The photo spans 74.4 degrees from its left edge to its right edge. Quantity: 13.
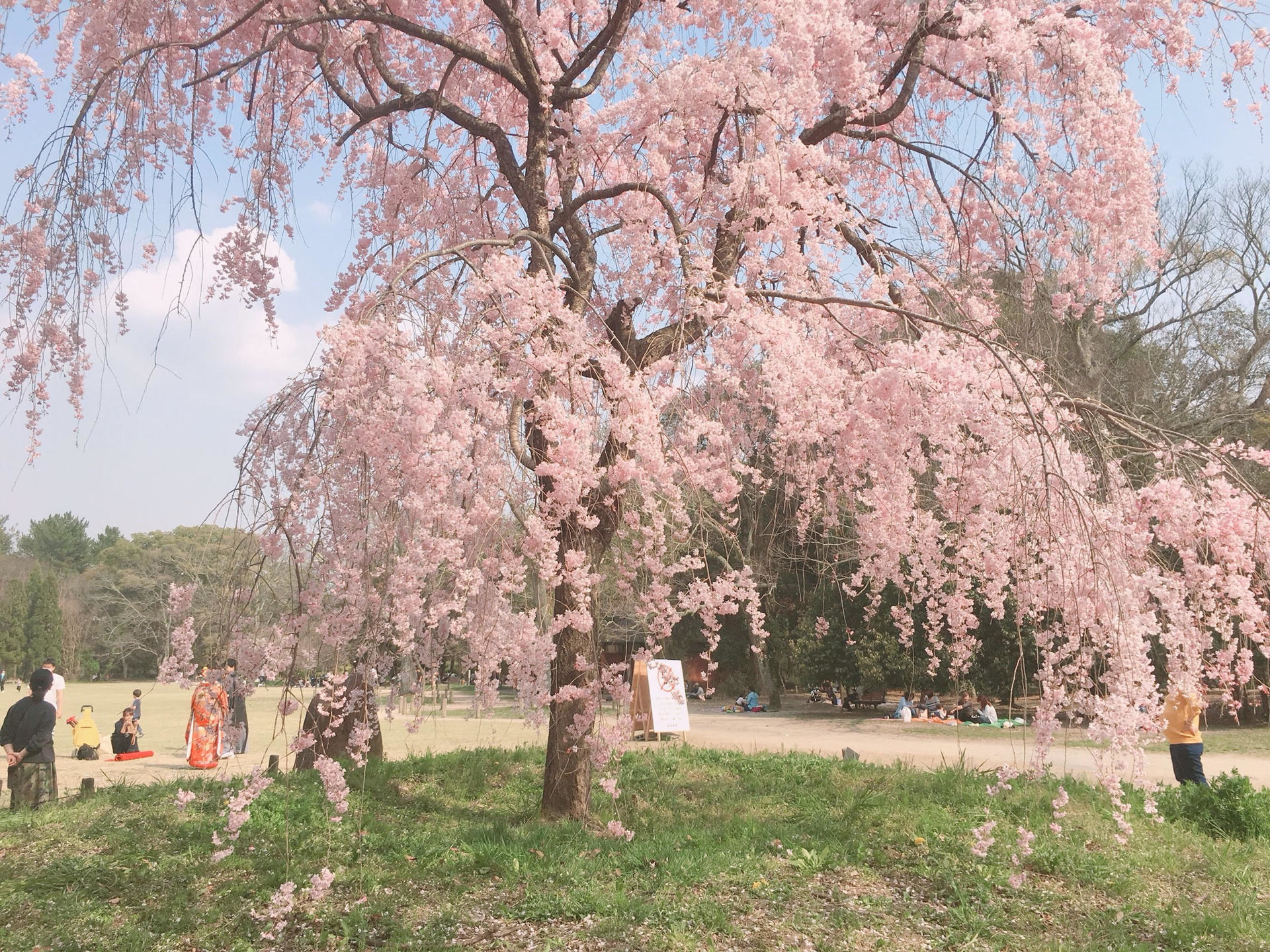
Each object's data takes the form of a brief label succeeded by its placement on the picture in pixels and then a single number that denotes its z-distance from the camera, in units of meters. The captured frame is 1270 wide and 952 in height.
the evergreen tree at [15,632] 41.84
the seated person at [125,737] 11.12
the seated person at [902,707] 14.59
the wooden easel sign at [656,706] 10.66
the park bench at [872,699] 17.75
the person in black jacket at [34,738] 6.31
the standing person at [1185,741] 6.48
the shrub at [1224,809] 5.60
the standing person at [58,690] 10.30
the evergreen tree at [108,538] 61.88
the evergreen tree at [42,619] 40.88
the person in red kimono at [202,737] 9.48
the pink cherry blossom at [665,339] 3.34
